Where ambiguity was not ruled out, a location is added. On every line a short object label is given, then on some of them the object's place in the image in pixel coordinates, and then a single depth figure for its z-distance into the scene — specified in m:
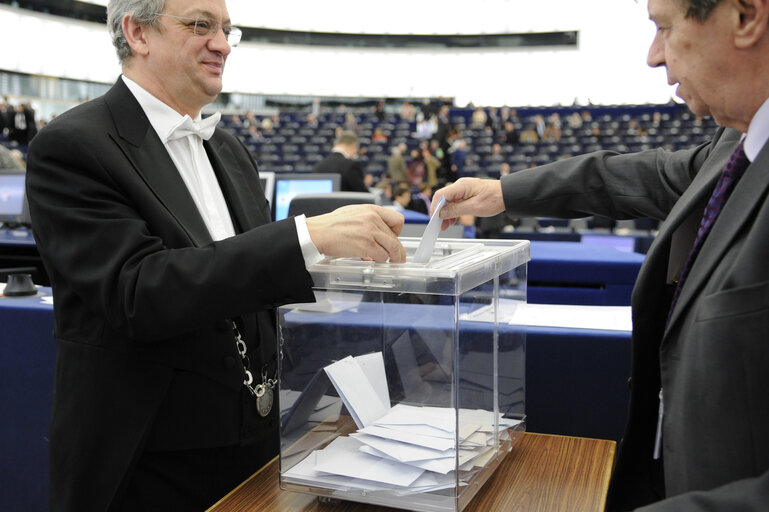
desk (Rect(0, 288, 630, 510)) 1.49
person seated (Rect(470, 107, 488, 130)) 16.38
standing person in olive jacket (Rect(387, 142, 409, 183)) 10.77
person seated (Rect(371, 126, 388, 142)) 16.33
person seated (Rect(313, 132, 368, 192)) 6.51
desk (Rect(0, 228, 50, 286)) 4.20
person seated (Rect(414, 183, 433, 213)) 9.34
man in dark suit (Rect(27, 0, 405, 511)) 1.04
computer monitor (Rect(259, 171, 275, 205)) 4.11
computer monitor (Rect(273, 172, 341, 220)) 4.16
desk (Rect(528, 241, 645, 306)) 2.65
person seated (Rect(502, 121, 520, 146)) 14.95
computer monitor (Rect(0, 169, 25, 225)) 4.59
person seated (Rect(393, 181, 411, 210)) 7.65
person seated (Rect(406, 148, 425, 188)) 12.28
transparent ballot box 0.94
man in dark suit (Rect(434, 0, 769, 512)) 0.73
